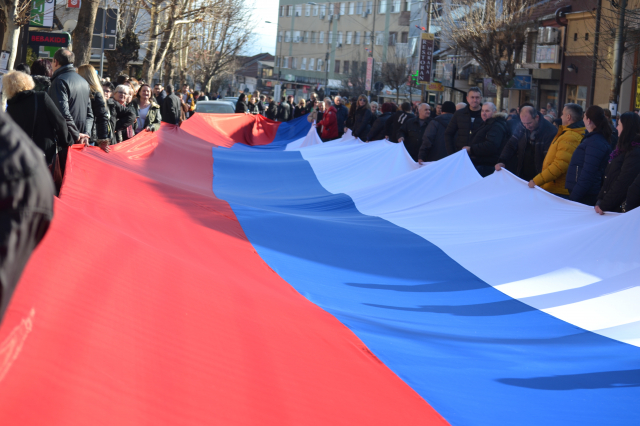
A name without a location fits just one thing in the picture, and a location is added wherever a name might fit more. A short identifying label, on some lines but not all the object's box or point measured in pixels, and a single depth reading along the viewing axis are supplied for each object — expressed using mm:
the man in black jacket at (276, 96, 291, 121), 27672
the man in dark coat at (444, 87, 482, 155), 10555
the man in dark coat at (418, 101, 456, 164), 11406
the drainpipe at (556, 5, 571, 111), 30734
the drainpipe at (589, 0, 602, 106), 19219
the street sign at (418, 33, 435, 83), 37344
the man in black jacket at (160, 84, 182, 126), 14852
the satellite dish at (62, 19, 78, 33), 24859
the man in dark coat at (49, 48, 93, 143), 7652
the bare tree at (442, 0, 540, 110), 28625
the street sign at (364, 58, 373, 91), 50838
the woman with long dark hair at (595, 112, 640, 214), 6434
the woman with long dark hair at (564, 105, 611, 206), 7094
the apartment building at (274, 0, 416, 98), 71688
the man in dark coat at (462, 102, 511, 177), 9602
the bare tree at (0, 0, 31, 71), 16344
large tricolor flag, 2678
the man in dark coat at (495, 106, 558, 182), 8875
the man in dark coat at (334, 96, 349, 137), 18625
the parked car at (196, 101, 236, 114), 23766
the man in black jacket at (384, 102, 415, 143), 13602
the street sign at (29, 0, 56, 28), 19919
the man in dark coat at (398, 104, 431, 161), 12703
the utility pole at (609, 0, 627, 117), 16297
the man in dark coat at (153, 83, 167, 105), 17095
